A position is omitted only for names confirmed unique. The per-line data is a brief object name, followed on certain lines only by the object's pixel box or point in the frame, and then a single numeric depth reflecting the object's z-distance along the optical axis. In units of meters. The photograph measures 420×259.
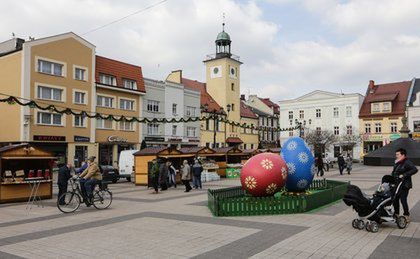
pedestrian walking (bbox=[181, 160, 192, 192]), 21.14
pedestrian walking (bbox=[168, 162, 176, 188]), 23.95
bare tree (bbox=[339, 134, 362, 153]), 64.27
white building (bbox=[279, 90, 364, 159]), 67.81
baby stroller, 9.73
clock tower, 66.19
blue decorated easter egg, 14.55
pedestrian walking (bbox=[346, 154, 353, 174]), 33.67
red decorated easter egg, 13.17
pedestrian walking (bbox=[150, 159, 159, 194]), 20.59
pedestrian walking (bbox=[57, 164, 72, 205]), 16.67
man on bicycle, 14.83
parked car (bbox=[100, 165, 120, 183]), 28.80
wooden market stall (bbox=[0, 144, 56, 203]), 17.00
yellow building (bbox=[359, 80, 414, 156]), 63.38
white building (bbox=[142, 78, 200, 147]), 51.69
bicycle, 14.11
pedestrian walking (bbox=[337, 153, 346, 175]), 33.31
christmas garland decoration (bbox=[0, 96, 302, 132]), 19.35
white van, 30.72
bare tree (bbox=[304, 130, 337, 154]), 58.61
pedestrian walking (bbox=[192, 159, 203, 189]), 22.56
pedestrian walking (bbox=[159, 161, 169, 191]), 21.17
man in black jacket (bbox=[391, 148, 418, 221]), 9.93
